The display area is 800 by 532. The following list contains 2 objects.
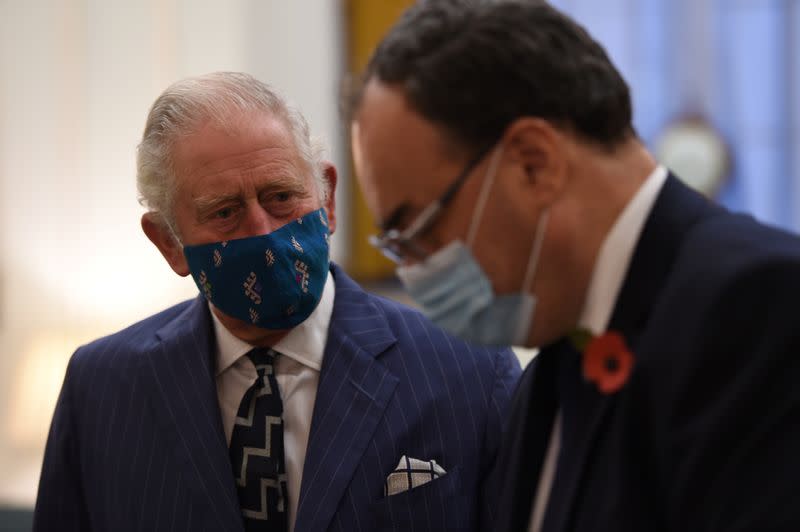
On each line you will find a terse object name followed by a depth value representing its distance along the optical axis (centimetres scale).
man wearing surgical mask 158
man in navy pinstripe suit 200
